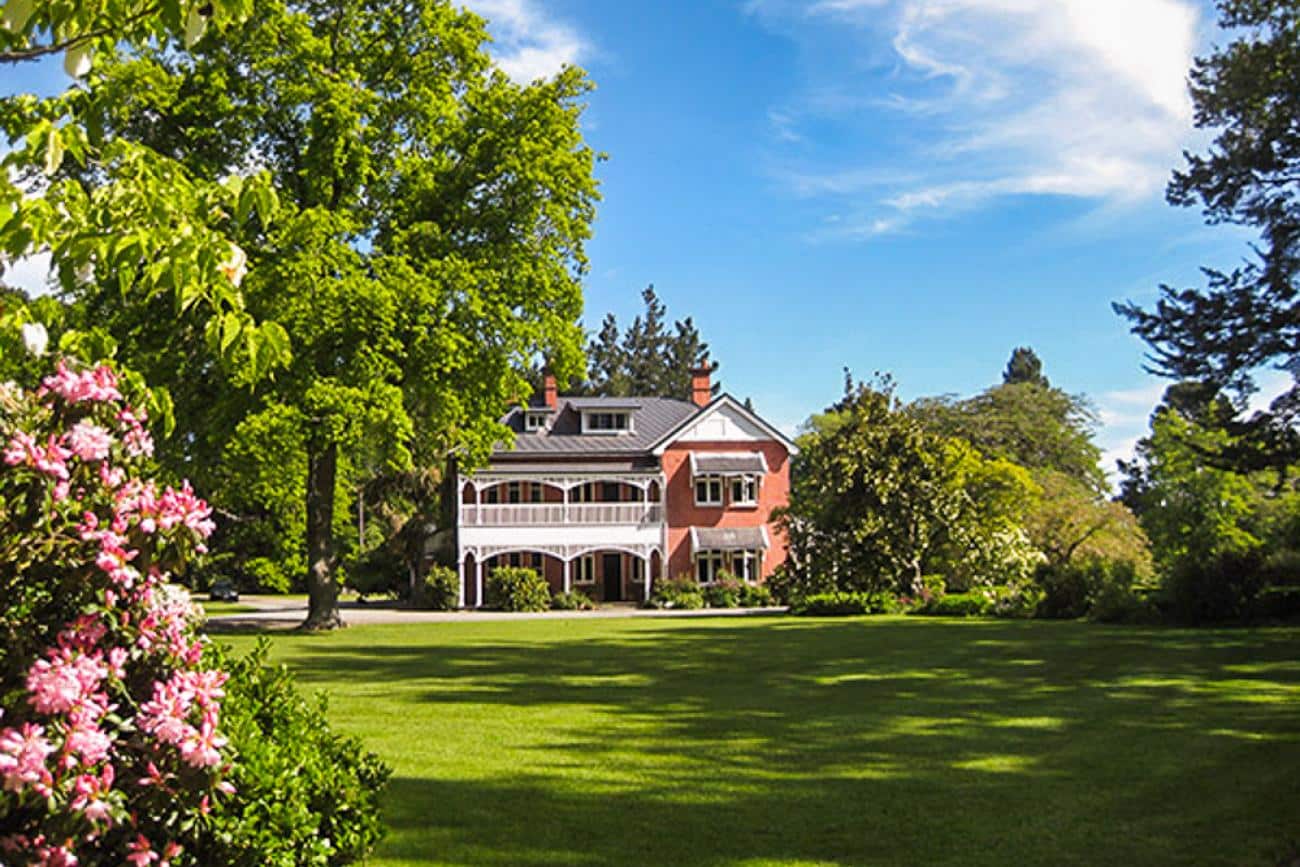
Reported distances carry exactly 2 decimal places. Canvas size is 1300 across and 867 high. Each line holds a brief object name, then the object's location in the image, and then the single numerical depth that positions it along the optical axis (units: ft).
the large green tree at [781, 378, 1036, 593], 116.67
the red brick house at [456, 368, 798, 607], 161.58
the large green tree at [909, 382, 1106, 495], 223.10
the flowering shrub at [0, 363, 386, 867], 14.23
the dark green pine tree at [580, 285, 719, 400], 354.95
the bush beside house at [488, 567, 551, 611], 145.28
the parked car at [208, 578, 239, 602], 190.90
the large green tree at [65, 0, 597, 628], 84.23
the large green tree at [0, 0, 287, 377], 13.33
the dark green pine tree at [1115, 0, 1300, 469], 73.56
